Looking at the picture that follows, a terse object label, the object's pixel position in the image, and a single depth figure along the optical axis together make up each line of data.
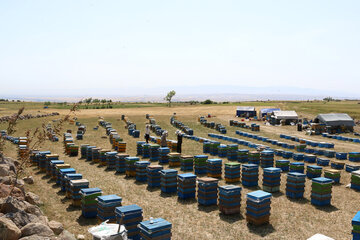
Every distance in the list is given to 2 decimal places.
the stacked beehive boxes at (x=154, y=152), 24.47
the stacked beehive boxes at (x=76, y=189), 13.97
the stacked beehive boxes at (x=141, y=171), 18.33
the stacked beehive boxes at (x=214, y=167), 18.80
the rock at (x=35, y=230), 9.00
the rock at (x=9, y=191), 11.34
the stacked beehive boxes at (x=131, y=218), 10.51
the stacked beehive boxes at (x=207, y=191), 14.10
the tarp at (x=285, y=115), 55.00
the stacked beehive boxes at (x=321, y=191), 14.35
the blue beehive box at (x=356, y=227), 9.79
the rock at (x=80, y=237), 10.88
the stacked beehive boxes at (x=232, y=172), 17.91
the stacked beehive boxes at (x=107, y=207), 11.70
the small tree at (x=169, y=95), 118.96
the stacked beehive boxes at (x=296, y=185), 15.44
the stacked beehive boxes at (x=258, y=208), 11.87
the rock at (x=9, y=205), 10.02
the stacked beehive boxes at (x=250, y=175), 17.22
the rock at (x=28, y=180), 17.94
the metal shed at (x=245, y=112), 68.31
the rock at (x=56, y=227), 10.39
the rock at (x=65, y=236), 9.59
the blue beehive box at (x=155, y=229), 9.40
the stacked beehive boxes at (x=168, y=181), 16.05
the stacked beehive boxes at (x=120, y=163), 20.41
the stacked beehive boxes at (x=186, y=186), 15.05
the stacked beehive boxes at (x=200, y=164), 19.86
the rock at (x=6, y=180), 13.39
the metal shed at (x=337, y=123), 45.62
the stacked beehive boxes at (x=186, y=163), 20.38
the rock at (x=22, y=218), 9.56
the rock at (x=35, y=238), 8.44
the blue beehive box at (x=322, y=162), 23.30
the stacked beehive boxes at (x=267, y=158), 21.39
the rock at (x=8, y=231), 8.27
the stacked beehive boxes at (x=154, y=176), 17.09
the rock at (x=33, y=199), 13.11
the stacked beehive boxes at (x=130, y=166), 19.27
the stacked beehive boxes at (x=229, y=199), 12.91
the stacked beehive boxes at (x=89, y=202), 12.77
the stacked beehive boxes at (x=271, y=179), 16.20
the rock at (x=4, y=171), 14.56
